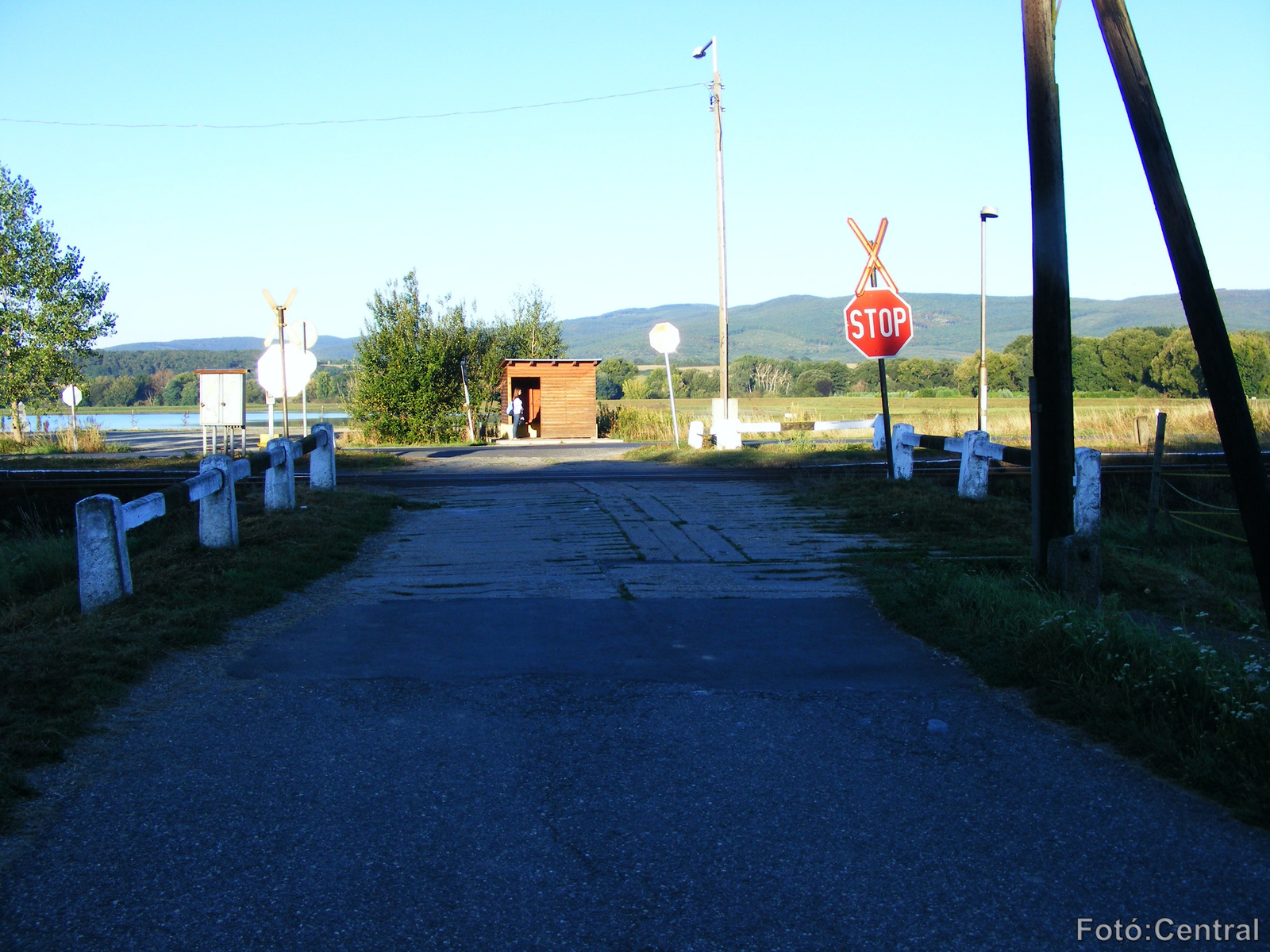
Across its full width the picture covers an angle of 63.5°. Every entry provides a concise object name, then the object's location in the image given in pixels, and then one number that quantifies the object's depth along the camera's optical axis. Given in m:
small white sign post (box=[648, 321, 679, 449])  22.11
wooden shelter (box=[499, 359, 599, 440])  34.25
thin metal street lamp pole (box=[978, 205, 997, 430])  32.88
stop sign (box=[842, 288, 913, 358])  12.07
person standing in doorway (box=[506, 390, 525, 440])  33.84
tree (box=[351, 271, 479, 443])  33.66
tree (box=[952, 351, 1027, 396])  100.19
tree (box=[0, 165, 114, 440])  32.72
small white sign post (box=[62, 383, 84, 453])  35.62
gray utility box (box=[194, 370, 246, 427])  23.67
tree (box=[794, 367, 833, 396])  138.75
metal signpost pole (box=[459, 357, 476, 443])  33.85
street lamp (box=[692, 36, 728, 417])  25.05
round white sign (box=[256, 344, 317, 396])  17.92
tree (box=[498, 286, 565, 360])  48.16
